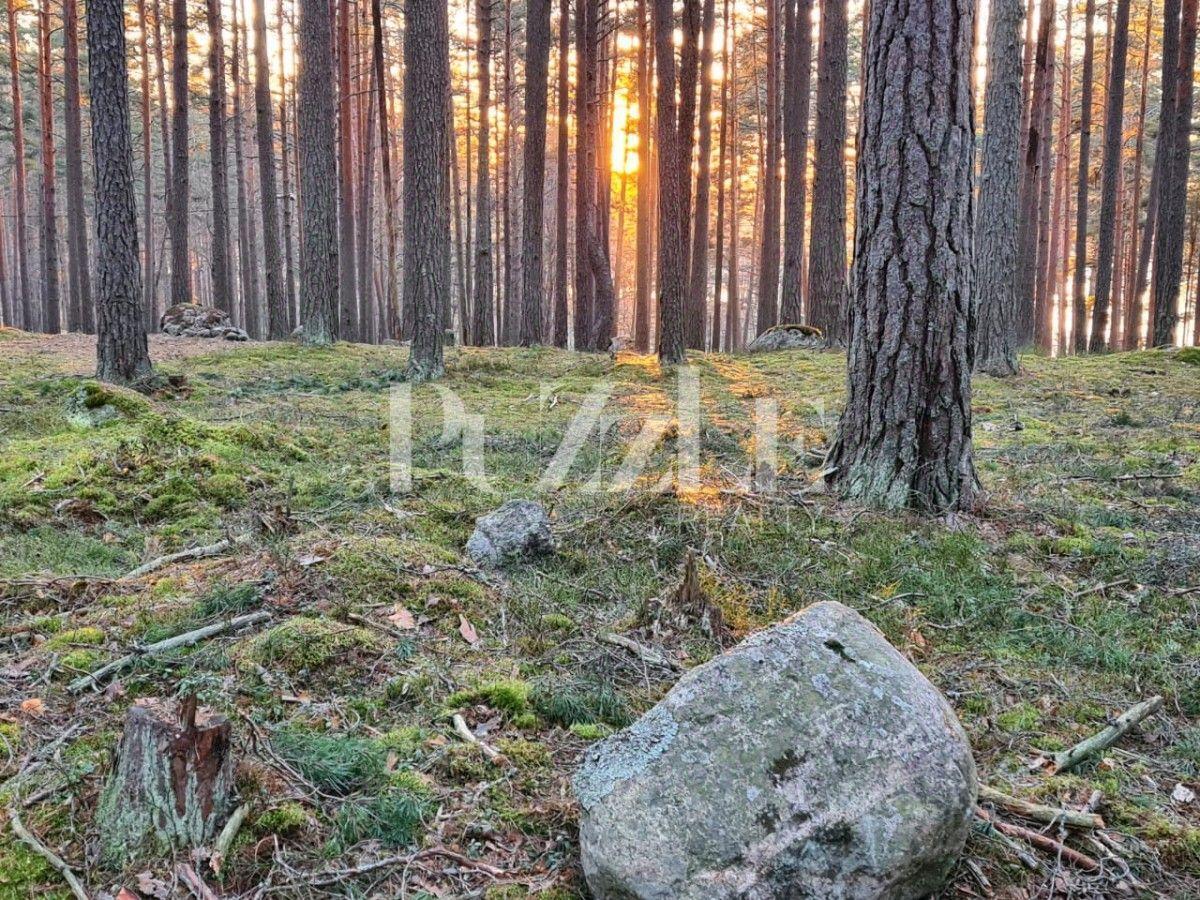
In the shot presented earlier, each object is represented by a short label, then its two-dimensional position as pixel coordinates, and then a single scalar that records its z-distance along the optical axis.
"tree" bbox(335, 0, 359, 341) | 17.48
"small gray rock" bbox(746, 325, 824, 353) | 14.41
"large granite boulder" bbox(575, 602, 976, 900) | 1.62
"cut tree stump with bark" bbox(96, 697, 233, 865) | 1.75
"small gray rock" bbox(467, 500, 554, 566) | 3.94
